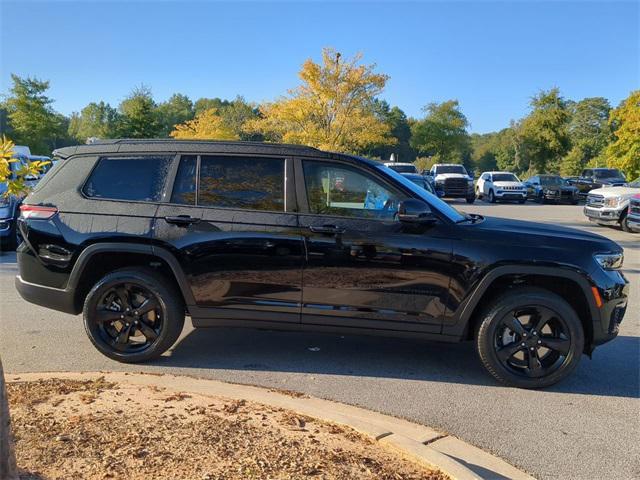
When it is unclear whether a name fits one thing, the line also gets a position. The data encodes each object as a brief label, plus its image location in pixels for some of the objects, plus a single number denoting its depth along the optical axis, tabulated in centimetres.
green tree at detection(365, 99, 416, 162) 8994
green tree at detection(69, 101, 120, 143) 7306
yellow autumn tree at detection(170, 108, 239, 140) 3127
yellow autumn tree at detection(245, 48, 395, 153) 2503
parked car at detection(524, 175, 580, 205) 2911
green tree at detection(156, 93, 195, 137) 7494
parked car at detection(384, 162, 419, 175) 2517
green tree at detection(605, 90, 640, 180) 2588
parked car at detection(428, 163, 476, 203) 2767
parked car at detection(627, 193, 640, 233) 1373
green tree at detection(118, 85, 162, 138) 4419
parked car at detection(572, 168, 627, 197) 3103
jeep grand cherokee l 428
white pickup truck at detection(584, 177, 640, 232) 1530
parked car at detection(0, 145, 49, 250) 1081
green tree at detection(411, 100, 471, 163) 6794
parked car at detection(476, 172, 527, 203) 2841
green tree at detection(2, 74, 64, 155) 3906
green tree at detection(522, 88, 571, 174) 4941
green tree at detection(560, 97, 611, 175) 6819
